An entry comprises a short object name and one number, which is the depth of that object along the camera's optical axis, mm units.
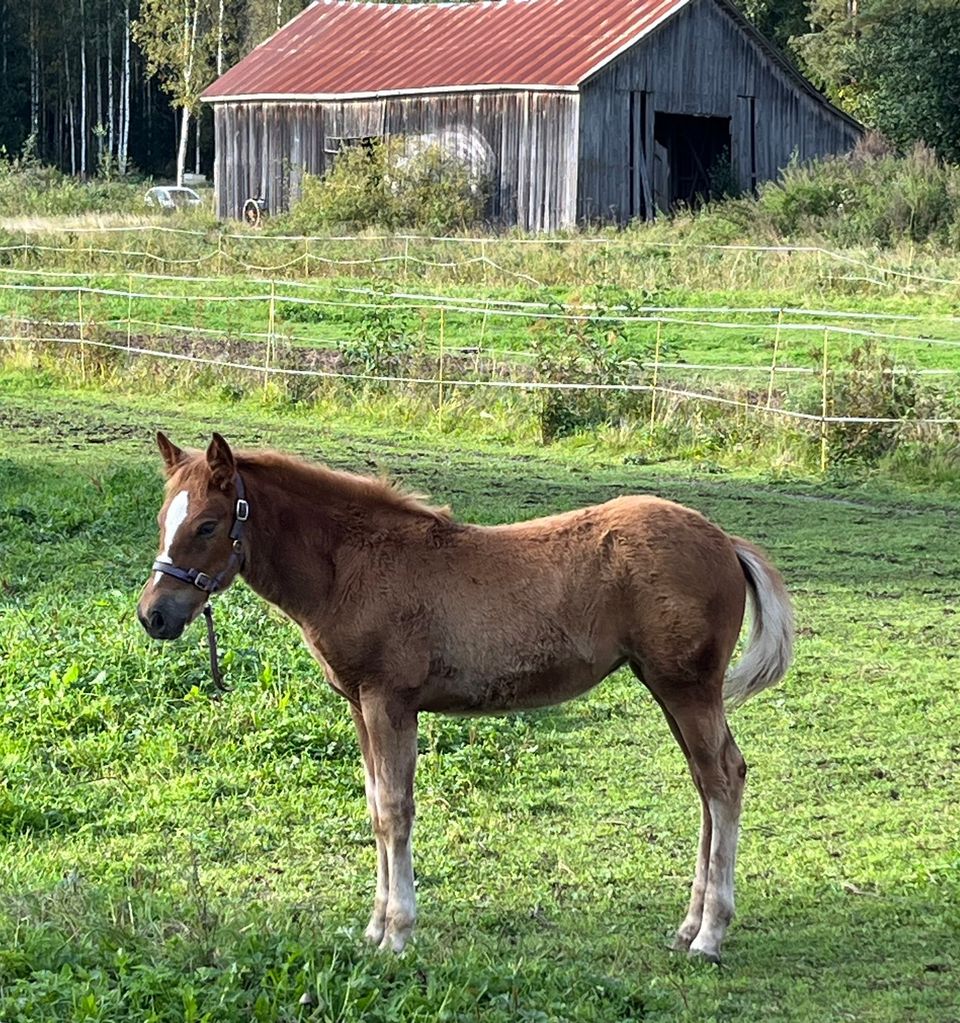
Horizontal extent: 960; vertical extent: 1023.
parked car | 44188
